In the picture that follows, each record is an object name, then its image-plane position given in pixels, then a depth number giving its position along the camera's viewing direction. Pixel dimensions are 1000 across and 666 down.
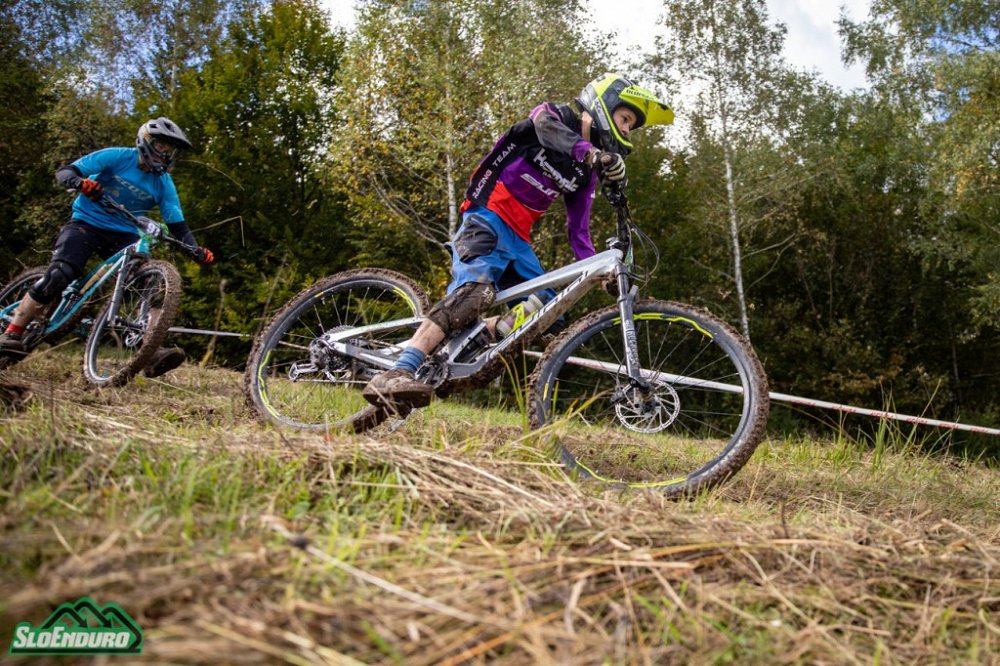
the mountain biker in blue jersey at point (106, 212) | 5.78
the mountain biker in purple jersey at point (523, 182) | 3.58
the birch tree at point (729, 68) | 21.11
